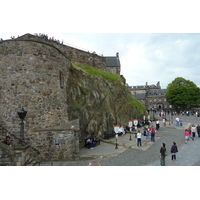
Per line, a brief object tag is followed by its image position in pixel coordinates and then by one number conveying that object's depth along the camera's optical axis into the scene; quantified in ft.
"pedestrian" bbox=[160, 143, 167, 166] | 29.19
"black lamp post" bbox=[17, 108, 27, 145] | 27.66
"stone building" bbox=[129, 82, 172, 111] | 243.19
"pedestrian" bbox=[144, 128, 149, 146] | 46.82
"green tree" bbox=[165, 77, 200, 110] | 156.04
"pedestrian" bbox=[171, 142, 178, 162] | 31.50
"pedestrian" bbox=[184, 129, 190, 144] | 46.79
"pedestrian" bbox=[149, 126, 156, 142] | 50.55
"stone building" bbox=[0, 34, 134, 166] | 35.76
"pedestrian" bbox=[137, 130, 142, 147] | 45.22
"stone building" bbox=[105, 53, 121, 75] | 132.83
